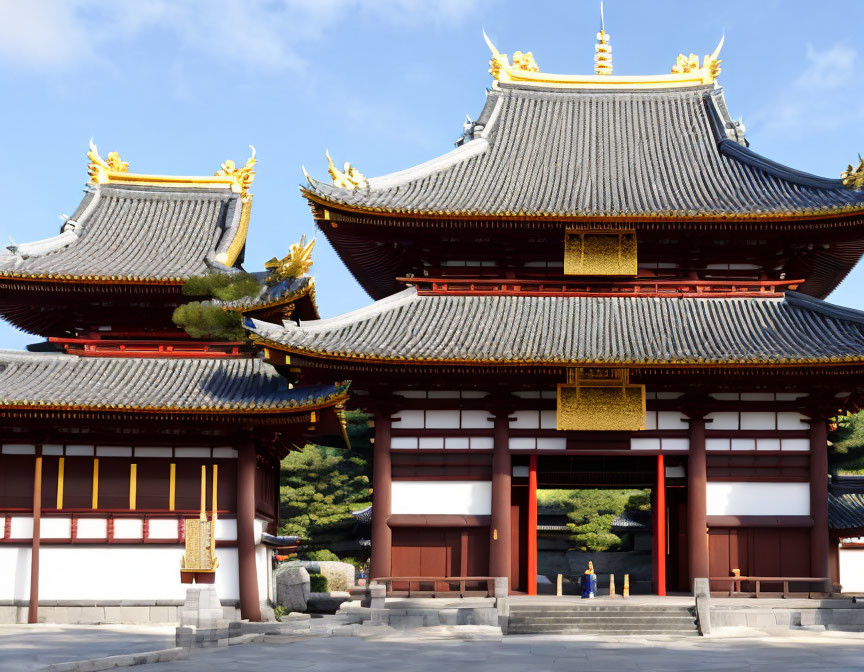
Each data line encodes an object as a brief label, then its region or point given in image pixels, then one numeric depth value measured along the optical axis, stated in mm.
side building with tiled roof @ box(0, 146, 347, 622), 29734
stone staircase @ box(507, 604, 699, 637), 26562
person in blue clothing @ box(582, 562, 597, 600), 30141
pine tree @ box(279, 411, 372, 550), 59375
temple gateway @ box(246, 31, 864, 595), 29469
